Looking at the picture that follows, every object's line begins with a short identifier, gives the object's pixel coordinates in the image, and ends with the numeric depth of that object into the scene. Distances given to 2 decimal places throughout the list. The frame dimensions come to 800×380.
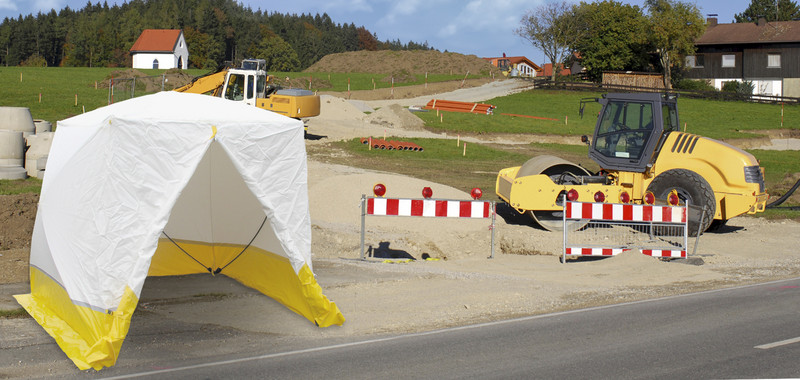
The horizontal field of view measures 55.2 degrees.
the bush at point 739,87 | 64.69
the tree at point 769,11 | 119.25
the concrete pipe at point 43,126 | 23.34
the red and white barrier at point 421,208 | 13.35
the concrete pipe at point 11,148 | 19.80
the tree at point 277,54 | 113.50
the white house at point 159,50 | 102.31
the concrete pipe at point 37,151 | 20.17
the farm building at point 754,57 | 67.75
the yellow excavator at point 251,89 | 31.08
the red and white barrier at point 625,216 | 13.48
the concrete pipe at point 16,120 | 21.12
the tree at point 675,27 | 63.03
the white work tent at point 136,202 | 7.54
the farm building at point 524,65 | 123.31
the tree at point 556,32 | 73.00
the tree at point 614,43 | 68.00
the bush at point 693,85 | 66.50
